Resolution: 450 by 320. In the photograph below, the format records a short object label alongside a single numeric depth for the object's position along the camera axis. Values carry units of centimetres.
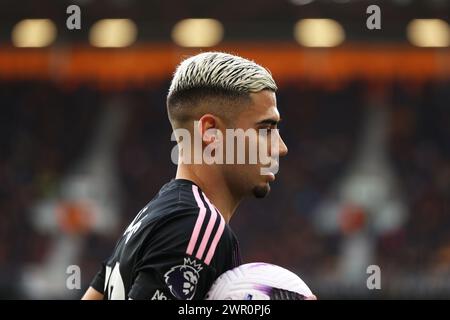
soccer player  466
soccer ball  450
